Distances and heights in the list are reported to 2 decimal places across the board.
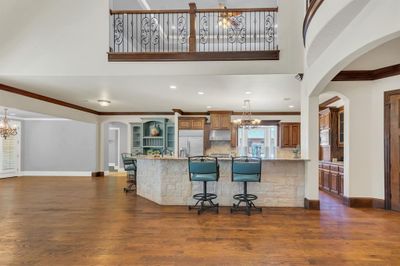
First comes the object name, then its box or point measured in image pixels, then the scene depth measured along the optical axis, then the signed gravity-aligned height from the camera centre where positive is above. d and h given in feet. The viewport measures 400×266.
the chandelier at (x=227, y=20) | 17.31 +8.38
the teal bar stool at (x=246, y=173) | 15.29 -2.02
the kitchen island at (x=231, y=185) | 16.80 -3.06
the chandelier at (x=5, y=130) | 26.25 +0.95
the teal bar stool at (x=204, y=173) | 15.52 -2.05
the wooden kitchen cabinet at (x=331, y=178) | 19.64 -3.21
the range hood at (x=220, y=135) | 29.45 +0.50
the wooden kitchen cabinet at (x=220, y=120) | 29.66 +2.27
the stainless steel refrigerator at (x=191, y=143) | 29.23 -0.43
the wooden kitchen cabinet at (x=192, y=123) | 29.55 +1.90
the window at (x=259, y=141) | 31.06 -0.20
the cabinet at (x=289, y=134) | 30.37 +0.66
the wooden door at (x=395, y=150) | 15.52 -0.64
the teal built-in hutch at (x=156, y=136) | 31.76 +0.41
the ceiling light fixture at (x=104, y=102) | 24.41 +3.59
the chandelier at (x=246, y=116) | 22.51 +2.88
